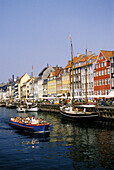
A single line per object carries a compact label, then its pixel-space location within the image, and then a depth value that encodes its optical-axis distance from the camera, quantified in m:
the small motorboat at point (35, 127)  30.14
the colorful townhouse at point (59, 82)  97.44
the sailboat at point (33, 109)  74.37
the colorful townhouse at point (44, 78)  115.73
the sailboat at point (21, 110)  74.96
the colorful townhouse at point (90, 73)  73.92
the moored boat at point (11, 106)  105.87
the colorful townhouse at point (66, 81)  90.00
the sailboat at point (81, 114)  39.10
